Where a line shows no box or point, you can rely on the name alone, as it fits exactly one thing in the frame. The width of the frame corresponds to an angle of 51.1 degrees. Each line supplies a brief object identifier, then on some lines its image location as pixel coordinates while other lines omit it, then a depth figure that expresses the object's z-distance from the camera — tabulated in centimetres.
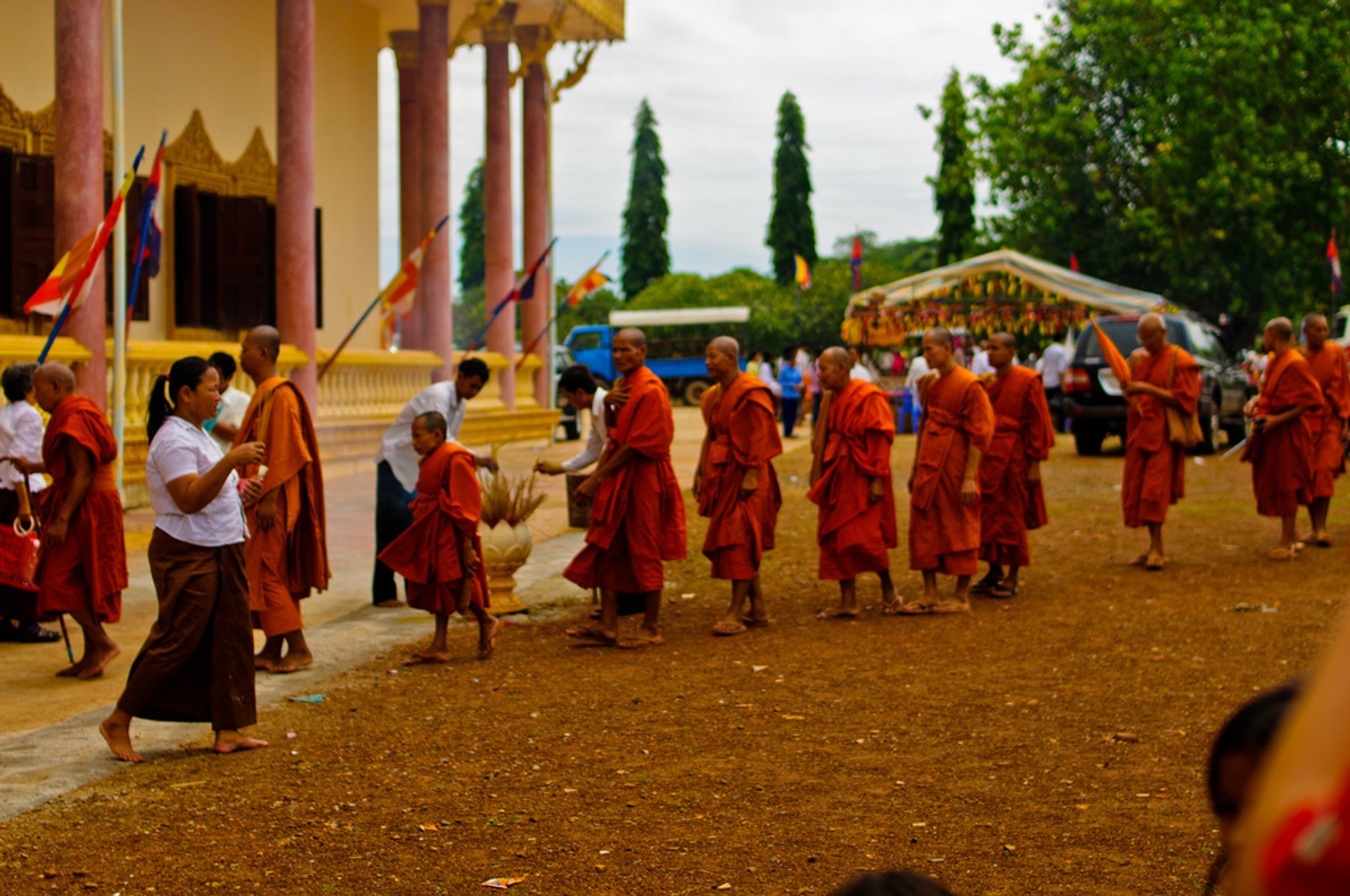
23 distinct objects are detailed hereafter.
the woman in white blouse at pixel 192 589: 529
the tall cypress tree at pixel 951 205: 5241
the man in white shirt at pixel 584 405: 788
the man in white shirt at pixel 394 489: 889
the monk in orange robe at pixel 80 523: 666
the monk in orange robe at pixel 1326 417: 1088
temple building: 1258
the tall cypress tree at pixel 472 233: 7488
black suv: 1995
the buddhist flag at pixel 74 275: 954
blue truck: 4534
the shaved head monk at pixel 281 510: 671
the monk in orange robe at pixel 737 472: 794
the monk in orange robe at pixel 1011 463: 919
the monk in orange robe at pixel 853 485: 832
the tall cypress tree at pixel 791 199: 6525
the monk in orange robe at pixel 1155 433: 1002
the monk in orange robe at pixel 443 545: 720
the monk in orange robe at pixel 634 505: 756
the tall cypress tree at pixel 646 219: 6962
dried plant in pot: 884
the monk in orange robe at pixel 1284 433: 1061
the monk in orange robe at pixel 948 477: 847
